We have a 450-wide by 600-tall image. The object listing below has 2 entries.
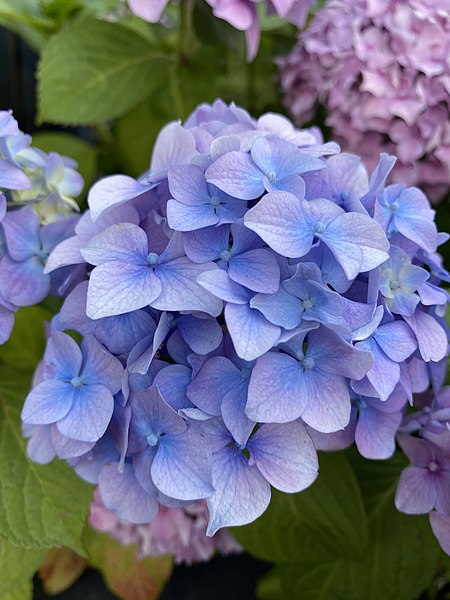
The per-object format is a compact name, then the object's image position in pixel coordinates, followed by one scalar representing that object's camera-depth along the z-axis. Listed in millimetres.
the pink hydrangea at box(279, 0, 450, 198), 632
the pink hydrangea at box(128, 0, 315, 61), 580
